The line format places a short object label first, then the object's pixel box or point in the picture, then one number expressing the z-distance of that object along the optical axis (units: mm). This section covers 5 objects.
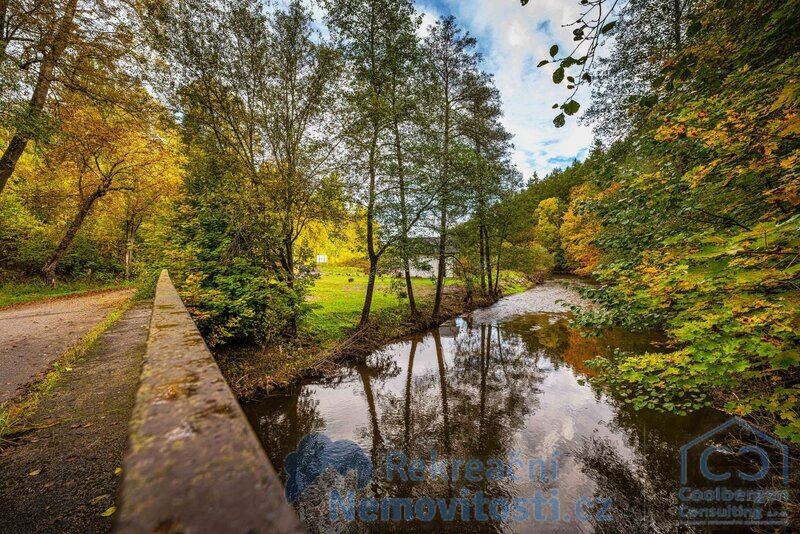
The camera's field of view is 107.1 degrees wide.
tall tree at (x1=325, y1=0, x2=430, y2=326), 9797
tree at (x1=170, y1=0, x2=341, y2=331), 7593
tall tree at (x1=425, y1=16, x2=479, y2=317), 13683
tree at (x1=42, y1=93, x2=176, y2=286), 11875
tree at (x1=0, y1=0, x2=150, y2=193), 5727
